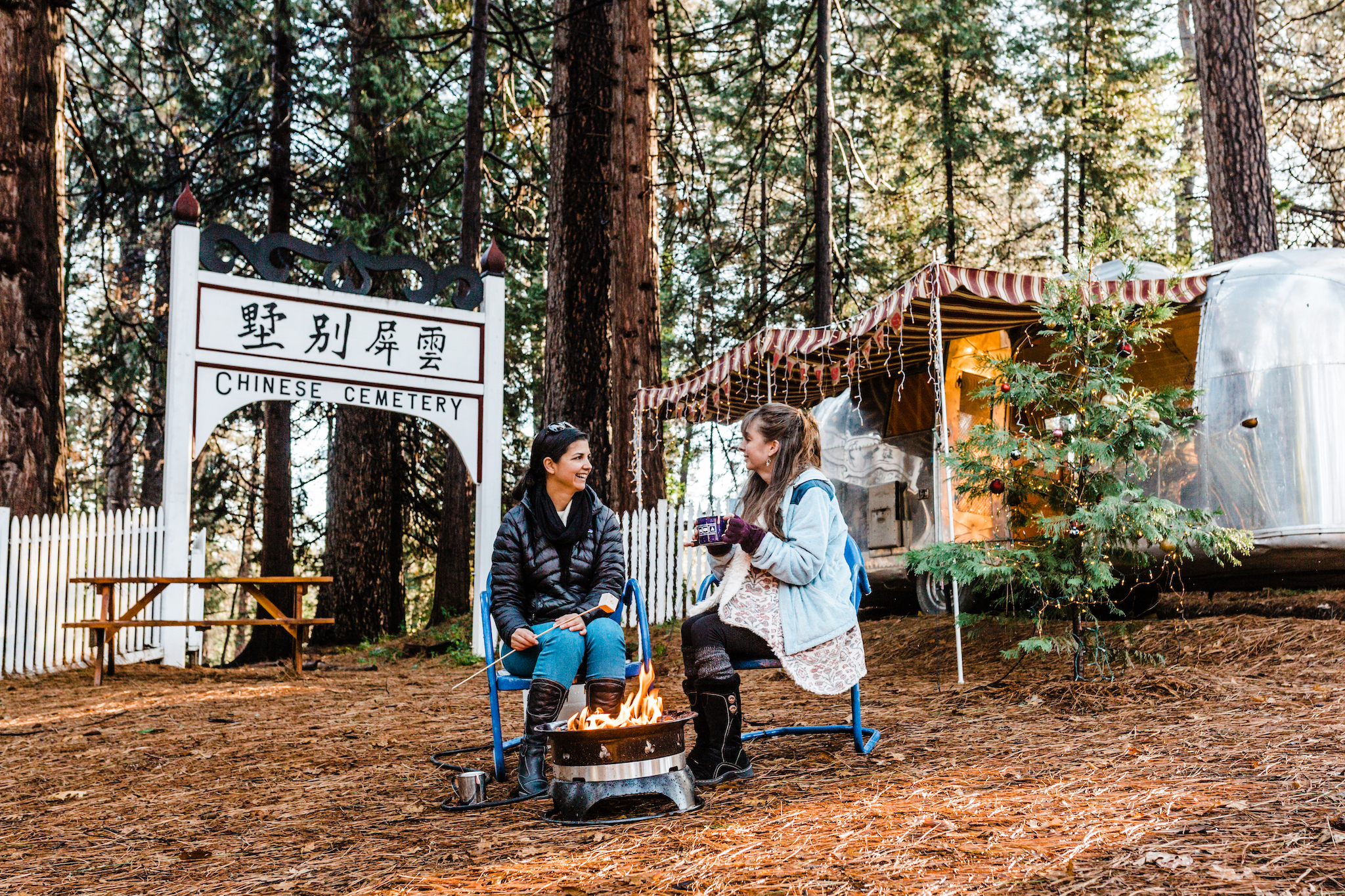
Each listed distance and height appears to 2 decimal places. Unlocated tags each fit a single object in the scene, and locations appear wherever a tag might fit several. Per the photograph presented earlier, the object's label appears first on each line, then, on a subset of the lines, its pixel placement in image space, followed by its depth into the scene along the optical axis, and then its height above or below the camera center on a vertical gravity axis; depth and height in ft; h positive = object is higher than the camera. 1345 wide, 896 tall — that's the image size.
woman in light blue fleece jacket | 13.35 -1.08
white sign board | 27.09 +4.88
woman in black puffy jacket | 13.24 -0.50
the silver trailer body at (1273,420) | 21.42 +1.96
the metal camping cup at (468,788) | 12.86 -2.97
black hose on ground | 12.74 -3.16
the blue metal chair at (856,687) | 13.91 -1.73
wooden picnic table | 26.17 -1.48
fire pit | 11.60 -2.47
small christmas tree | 19.13 +1.04
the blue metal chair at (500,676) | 13.74 -1.74
